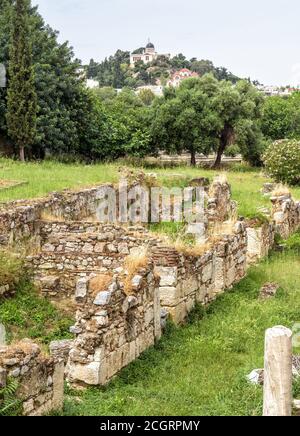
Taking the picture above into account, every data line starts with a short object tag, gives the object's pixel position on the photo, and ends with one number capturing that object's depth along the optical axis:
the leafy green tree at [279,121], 61.88
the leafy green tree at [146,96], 102.57
